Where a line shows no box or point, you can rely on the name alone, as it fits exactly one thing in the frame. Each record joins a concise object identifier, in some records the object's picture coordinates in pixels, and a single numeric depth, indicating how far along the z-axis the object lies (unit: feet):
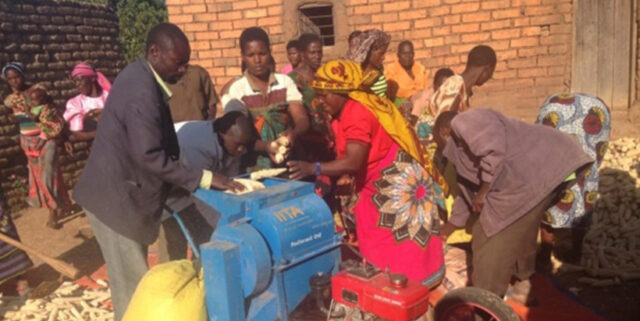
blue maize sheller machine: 8.41
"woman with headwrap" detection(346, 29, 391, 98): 16.88
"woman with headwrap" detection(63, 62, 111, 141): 23.52
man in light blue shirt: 12.62
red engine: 7.75
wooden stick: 14.05
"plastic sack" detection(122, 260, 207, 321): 9.39
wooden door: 25.55
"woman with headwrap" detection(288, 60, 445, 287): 10.39
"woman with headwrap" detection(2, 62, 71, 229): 23.61
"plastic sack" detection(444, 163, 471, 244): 17.52
